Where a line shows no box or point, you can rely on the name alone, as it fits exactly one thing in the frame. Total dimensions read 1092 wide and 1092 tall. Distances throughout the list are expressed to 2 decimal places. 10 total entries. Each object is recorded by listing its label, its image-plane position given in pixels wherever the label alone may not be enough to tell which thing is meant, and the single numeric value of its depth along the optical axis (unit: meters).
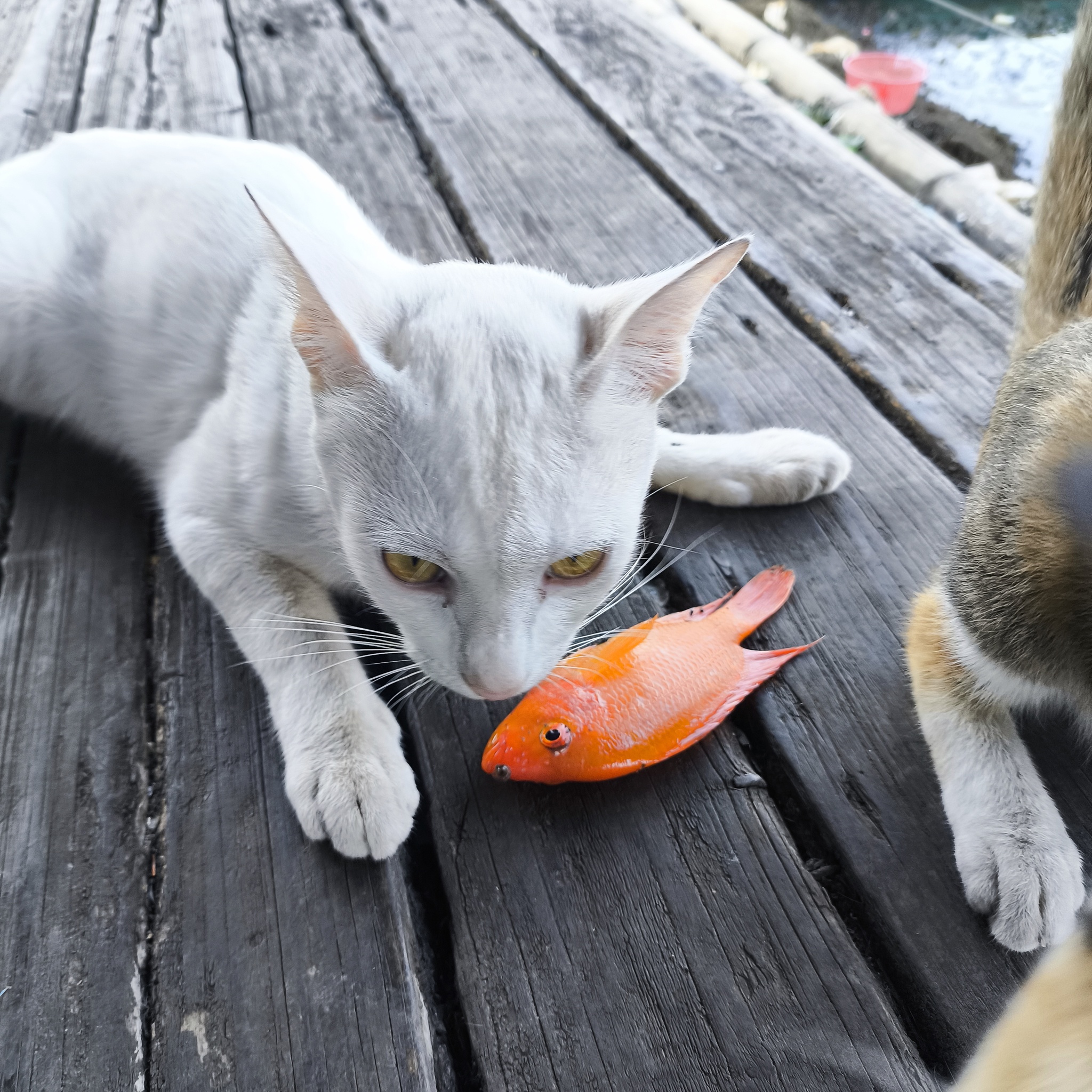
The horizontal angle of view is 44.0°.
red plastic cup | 1.13
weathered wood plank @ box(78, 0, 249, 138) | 0.69
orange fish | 0.35
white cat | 0.34
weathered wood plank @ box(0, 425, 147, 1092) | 0.32
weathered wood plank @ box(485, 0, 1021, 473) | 0.49
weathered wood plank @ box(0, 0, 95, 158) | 0.67
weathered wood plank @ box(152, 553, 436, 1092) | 0.31
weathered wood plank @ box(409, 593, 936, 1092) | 0.31
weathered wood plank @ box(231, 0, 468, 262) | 0.58
